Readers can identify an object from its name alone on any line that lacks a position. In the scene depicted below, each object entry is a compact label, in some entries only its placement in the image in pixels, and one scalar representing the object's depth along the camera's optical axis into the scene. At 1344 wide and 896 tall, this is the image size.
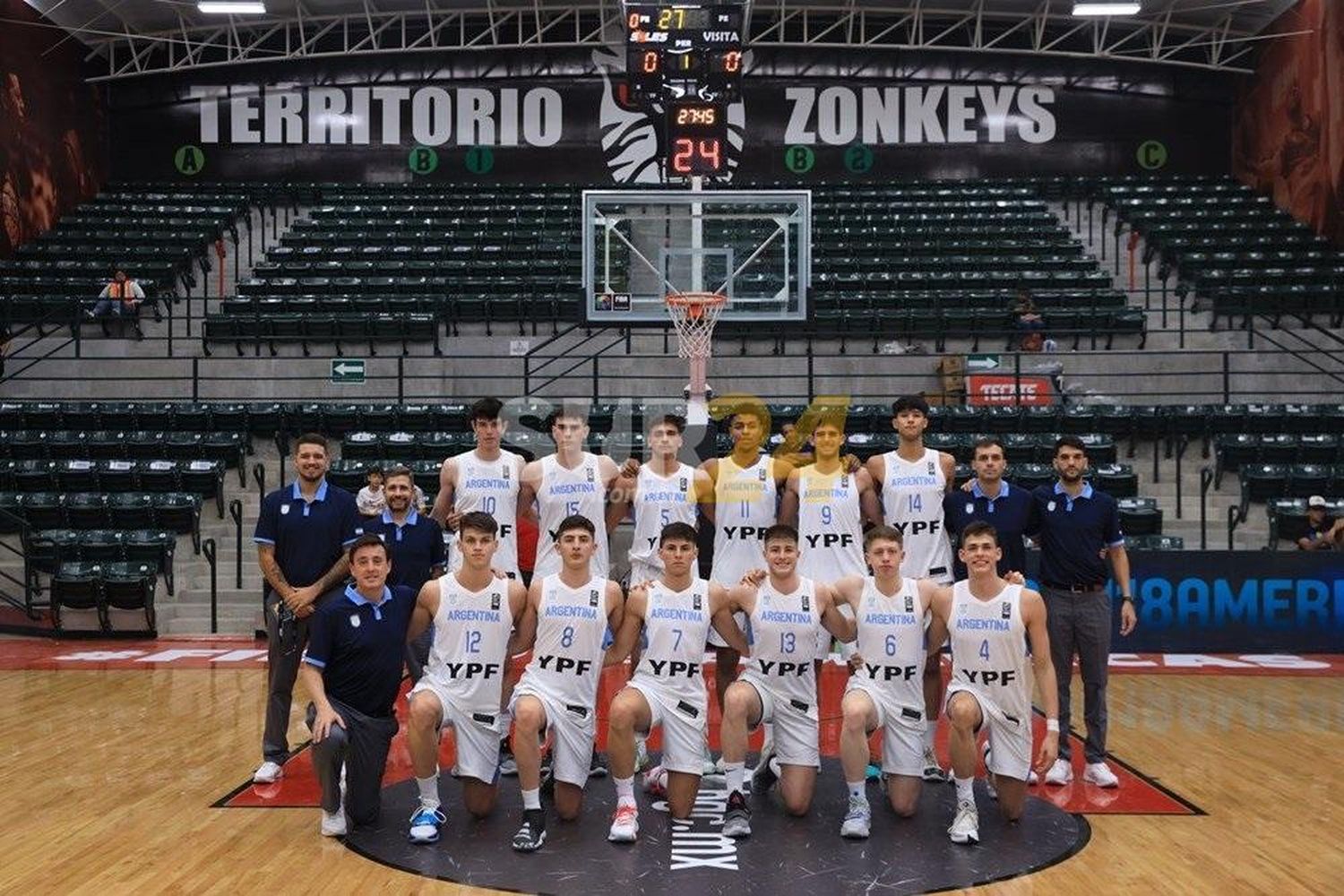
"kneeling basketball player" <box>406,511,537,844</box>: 5.98
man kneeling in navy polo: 5.98
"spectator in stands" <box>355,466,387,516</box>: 8.57
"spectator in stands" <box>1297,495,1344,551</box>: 12.12
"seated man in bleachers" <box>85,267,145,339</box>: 18.12
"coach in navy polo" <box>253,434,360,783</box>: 6.94
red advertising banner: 16.39
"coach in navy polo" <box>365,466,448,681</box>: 7.23
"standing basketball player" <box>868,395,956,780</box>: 7.36
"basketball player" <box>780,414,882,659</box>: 7.37
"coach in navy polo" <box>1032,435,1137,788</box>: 7.03
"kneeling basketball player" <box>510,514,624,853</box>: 6.10
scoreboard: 13.91
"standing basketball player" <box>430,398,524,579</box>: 7.43
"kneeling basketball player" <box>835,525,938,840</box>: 6.14
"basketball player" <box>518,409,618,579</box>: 7.38
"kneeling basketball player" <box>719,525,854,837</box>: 6.18
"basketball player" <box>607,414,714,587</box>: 7.32
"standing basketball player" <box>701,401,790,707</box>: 7.41
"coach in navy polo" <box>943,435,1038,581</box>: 7.21
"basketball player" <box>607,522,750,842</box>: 5.98
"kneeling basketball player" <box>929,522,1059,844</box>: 6.07
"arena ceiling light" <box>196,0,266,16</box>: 22.05
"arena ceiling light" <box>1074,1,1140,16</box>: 22.19
